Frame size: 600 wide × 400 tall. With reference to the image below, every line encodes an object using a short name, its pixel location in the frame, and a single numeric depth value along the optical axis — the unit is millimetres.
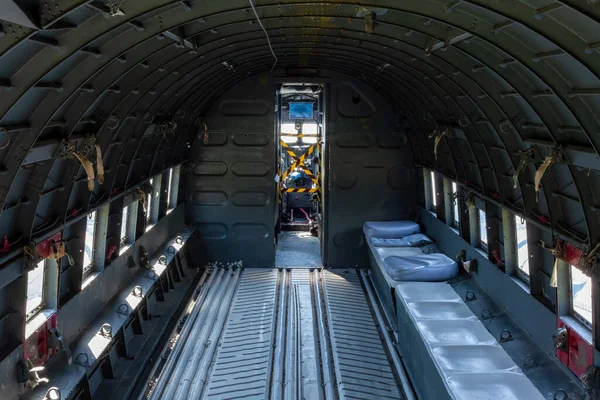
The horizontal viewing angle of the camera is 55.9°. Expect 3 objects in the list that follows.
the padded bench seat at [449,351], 5590
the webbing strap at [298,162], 15518
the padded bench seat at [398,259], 9781
